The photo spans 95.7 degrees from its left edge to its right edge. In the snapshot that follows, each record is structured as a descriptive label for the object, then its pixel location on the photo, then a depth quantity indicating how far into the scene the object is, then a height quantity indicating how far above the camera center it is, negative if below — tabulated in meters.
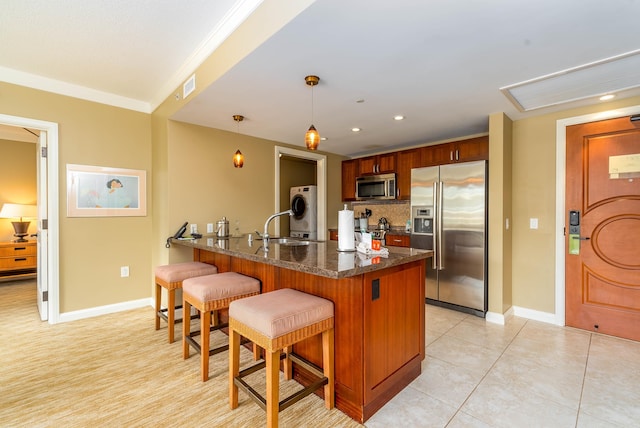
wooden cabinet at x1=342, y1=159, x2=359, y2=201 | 5.25 +0.62
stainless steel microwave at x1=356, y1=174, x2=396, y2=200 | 4.62 +0.43
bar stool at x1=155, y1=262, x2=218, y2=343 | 2.65 -0.60
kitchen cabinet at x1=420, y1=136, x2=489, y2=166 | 3.60 +0.79
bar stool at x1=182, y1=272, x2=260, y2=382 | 2.09 -0.63
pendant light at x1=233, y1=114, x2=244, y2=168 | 3.33 +0.63
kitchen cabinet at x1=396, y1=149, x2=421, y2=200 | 4.34 +0.68
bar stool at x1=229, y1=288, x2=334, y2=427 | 1.51 -0.66
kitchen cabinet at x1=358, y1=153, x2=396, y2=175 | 4.66 +0.81
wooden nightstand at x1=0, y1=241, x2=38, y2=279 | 4.70 -0.75
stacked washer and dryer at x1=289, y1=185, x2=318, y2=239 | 5.16 -0.01
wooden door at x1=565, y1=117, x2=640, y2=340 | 2.78 -0.17
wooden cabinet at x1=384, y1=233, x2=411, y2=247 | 4.11 -0.41
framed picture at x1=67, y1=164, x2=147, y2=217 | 3.24 +0.26
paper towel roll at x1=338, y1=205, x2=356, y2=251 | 1.98 -0.14
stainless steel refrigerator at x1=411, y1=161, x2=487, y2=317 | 3.35 -0.22
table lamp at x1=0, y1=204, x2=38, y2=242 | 4.83 +0.00
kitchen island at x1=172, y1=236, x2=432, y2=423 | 1.68 -0.64
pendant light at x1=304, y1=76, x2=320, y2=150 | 2.31 +0.65
